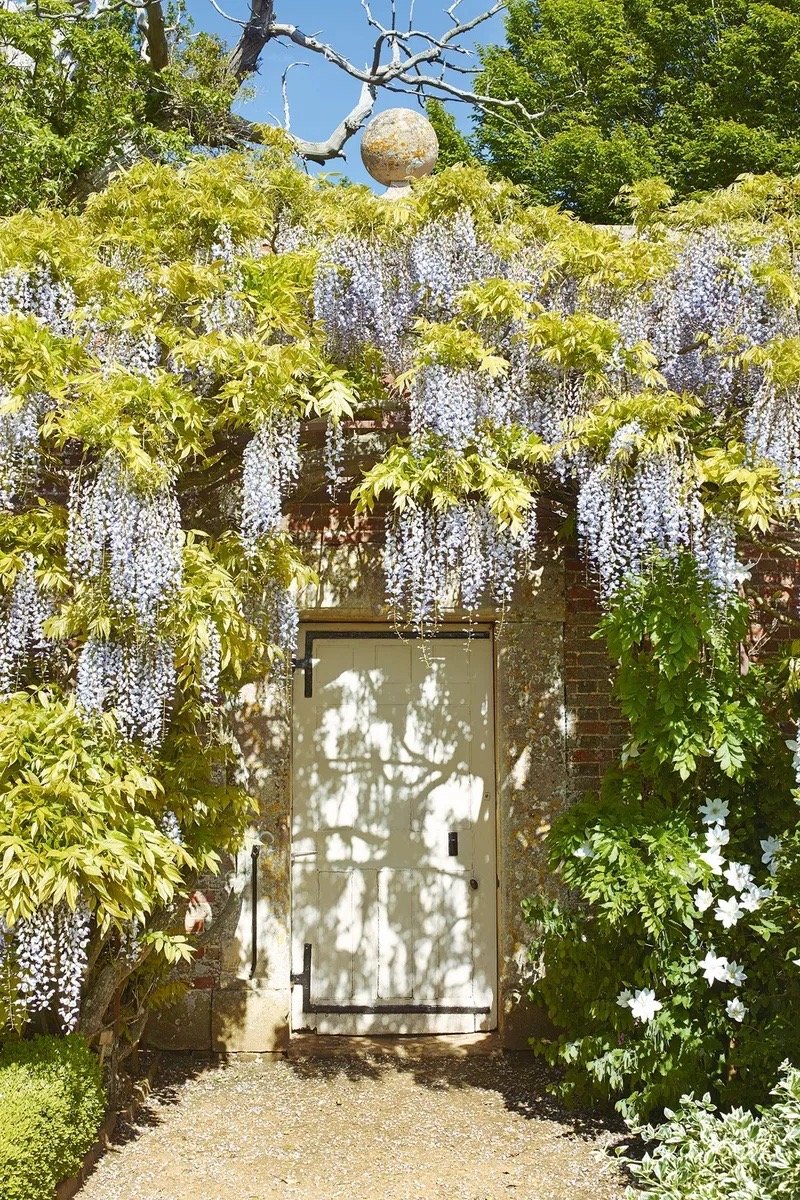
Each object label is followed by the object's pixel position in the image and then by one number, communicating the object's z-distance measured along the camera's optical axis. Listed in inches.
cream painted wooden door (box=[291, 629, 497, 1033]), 197.9
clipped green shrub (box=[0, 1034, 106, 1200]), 122.6
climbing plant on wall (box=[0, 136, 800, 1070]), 139.5
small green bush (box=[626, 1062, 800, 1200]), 119.3
